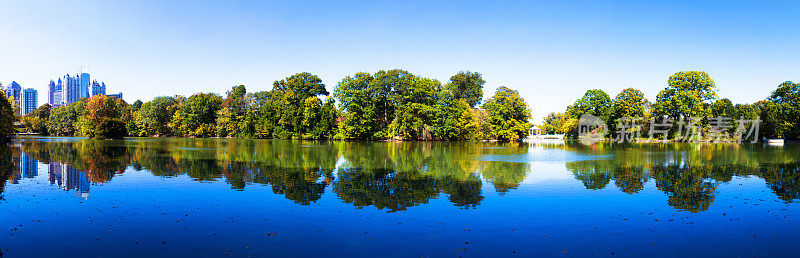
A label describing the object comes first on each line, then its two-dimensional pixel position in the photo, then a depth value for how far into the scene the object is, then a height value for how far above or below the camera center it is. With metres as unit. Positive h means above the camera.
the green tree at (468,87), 97.56 +10.51
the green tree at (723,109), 70.16 +4.25
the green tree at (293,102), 82.38 +6.02
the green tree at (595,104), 84.19 +5.53
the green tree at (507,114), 76.75 +3.29
